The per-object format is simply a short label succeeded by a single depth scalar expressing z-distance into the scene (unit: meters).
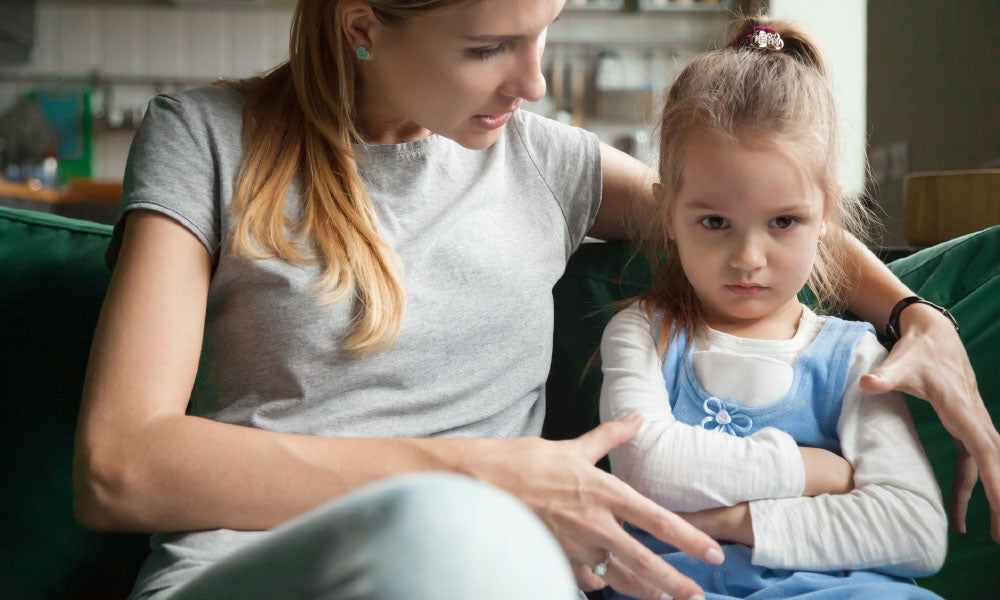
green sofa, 1.02
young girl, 0.83
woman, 0.77
